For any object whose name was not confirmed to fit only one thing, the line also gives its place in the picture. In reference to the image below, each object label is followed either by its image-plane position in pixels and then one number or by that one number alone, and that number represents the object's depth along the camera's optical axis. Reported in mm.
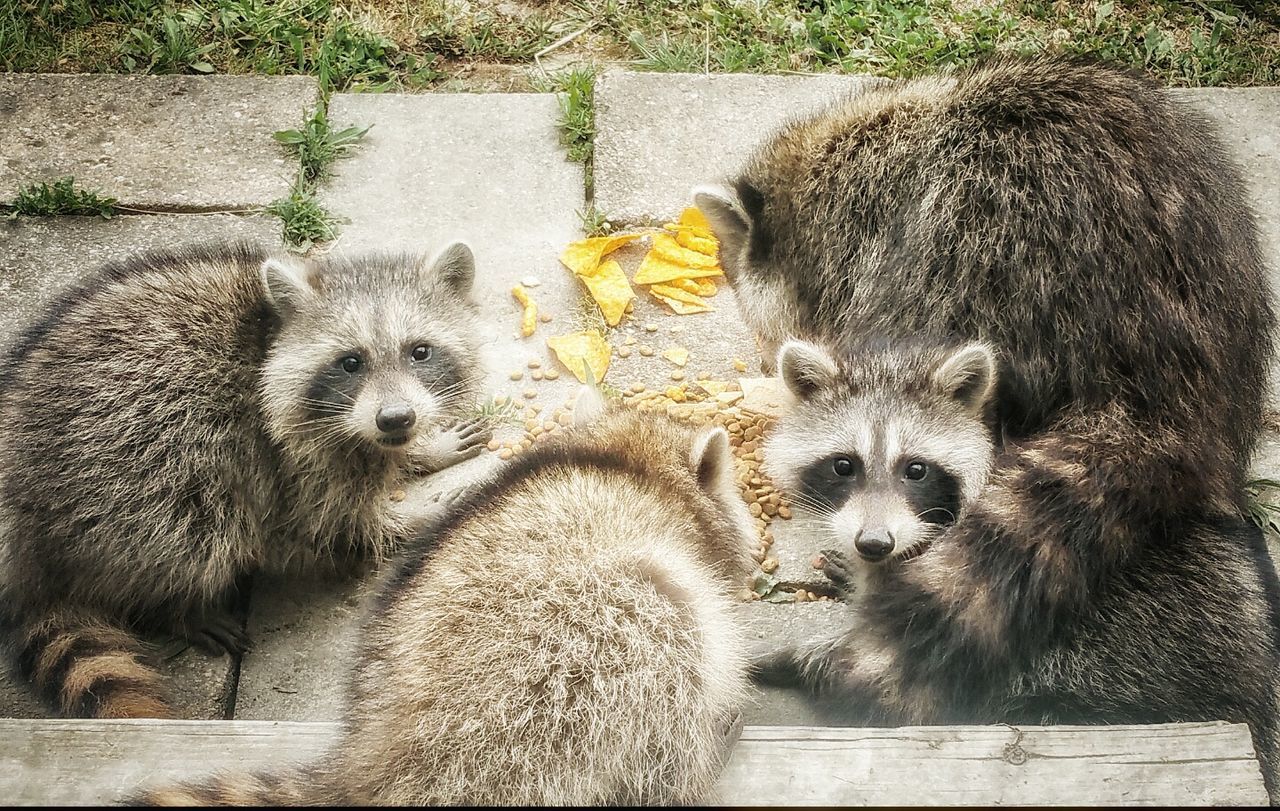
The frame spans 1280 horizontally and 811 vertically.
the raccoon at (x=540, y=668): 2783
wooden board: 2797
